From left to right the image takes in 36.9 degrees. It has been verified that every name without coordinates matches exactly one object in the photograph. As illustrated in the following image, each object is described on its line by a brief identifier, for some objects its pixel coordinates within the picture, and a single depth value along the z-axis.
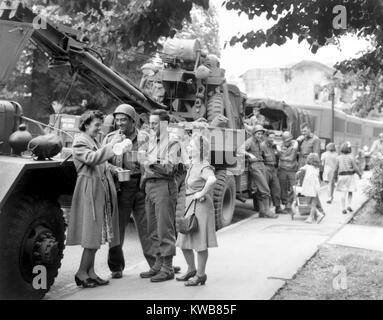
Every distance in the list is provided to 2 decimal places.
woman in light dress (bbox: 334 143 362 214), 11.66
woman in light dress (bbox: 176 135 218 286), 5.61
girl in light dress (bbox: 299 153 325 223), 10.34
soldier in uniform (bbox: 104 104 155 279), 6.00
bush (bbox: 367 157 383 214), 11.26
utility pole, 20.87
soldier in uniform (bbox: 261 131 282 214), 11.48
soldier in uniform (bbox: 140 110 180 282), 5.81
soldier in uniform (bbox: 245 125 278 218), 10.97
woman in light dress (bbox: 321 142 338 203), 13.12
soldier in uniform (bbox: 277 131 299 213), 11.88
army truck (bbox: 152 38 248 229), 9.80
